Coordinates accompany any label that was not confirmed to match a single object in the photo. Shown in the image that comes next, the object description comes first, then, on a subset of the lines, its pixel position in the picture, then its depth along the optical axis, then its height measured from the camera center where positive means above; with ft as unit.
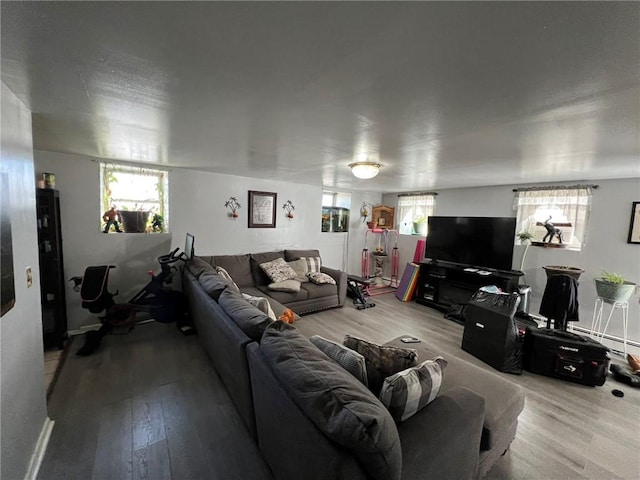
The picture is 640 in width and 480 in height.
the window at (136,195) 11.04 +0.84
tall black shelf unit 8.75 -1.90
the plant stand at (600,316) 10.57 -3.60
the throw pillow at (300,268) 14.42 -2.63
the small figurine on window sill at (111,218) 10.94 -0.19
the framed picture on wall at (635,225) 10.95 +0.37
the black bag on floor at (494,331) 9.00 -3.70
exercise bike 9.58 -3.48
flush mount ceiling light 9.36 +1.95
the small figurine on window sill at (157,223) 12.15 -0.35
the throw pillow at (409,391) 3.81 -2.46
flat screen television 13.41 -0.72
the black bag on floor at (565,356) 8.25 -4.04
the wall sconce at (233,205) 14.11 +0.68
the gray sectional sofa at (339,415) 2.98 -2.88
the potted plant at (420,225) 18.89 +0.05
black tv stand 12.92 -2.89
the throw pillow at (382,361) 4.43 -2.37
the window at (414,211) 18.51 +1.06
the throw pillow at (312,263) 15.20 -2.45
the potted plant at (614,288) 10.02 -2.12
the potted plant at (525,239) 13.44 -0.48
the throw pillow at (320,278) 13.88 -3.02
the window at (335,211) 18.98 +0.81
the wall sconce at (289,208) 16.26 +0.77
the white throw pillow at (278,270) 13.42 -2.62
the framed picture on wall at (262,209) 14.90 +0.58
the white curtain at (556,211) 12.34 +0.98
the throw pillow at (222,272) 11.35 -2.34
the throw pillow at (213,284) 8.00 -2.14
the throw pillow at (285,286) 12.59 -3.18
